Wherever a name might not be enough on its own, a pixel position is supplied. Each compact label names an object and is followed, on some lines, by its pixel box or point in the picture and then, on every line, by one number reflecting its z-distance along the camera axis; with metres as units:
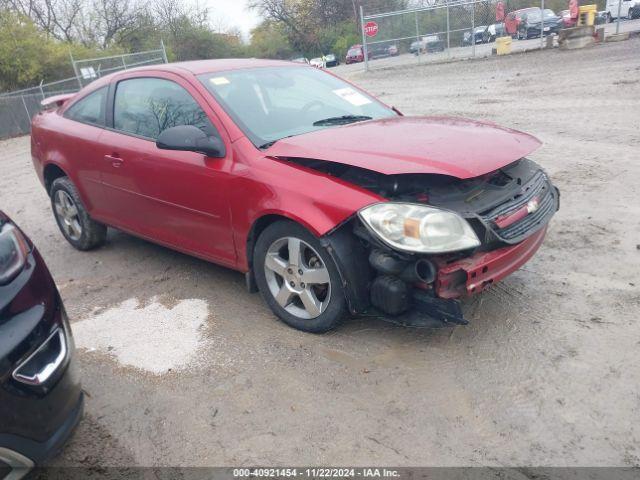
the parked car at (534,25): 22.38
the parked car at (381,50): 23.34
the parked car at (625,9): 25.98
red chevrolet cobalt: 2.94
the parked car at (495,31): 21.95
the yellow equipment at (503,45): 20.52
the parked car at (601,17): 27.30
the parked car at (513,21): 21.53
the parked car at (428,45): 22.08
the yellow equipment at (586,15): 19.56
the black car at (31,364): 2.00
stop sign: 22.83
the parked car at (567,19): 22.14
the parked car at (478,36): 21.69
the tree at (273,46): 54.97
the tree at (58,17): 42.47
